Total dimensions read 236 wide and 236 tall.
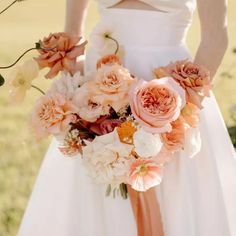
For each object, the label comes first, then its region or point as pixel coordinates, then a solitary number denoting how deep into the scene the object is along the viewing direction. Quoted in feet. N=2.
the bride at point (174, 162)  9.92
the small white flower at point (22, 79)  8.96
